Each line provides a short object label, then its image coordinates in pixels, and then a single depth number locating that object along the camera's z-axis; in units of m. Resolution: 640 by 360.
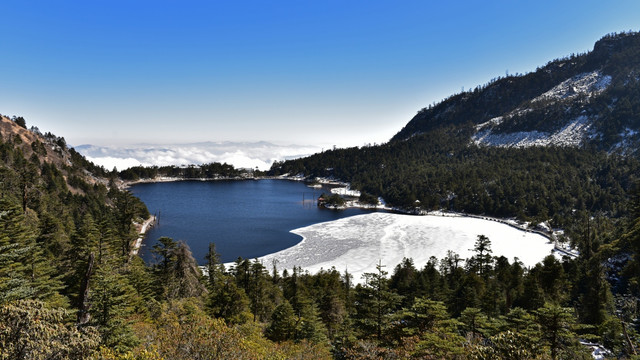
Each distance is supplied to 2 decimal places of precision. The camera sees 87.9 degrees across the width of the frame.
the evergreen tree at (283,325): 32.84
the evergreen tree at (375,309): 25.52
